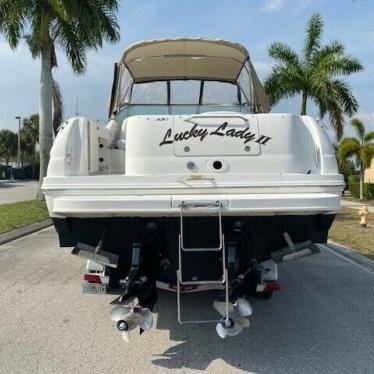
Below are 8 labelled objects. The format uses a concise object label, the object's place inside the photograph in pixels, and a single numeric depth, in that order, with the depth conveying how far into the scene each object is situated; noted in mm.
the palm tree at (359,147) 31047
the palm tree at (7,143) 71375
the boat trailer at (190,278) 3744
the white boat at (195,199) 3932
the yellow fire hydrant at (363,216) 13844
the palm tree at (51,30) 16891
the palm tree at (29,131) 72750
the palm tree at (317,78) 21578
